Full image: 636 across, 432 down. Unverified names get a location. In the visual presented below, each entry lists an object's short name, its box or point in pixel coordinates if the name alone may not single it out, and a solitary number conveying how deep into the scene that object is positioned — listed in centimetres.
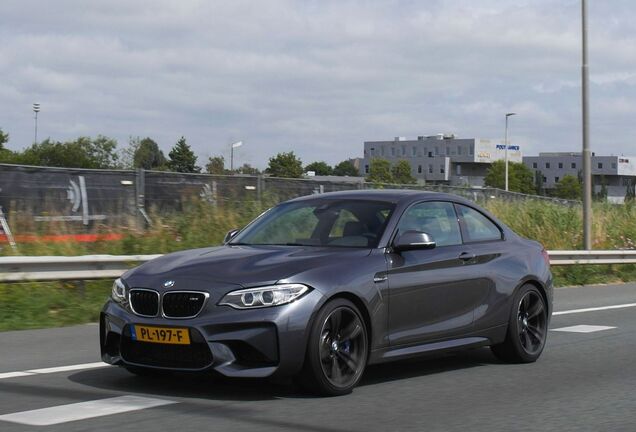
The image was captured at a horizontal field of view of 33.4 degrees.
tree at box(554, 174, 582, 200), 13358
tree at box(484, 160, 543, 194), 13035
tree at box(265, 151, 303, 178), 8342
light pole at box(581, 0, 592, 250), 2220
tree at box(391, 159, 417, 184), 12571
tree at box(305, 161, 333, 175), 16455
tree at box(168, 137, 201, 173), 9838
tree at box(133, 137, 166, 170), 9049
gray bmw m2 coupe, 665
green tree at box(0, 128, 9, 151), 11332
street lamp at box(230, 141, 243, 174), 3381
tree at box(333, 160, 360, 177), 17562
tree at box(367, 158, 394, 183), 12456
